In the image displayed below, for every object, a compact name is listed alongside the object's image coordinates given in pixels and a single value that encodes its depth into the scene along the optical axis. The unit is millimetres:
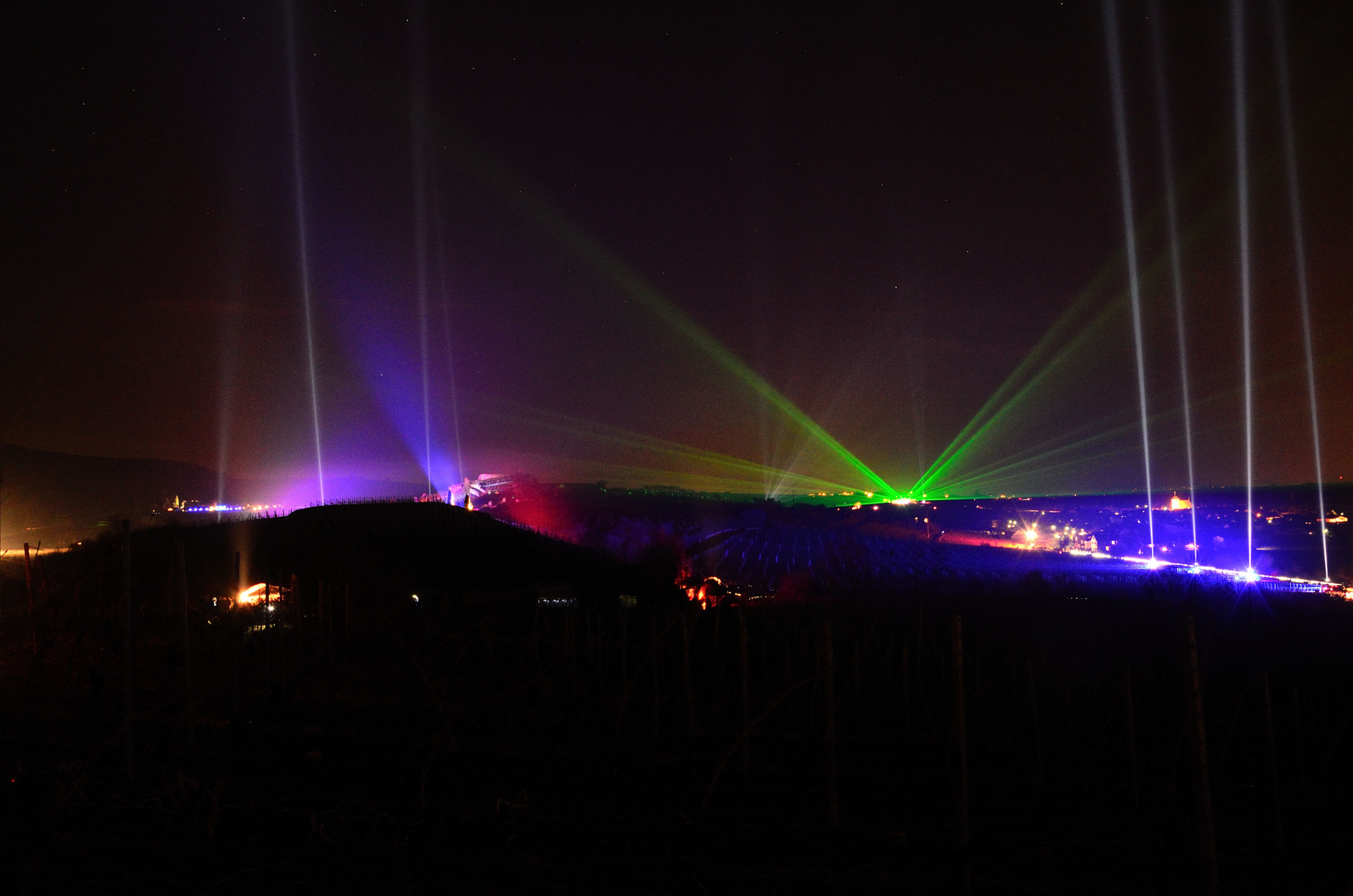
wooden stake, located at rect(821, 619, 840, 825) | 5441
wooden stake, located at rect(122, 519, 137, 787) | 5137
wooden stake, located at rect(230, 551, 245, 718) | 6846
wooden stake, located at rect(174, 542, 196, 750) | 6207
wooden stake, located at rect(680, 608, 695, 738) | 7926
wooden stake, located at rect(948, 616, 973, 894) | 5043
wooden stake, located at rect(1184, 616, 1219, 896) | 4289
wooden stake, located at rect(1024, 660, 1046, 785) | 7188
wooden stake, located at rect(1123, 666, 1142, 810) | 6549
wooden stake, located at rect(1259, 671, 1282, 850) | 6000
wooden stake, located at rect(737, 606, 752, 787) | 6379
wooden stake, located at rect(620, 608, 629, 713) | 4443
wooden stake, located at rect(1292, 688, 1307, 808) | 7050
